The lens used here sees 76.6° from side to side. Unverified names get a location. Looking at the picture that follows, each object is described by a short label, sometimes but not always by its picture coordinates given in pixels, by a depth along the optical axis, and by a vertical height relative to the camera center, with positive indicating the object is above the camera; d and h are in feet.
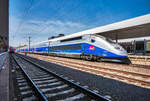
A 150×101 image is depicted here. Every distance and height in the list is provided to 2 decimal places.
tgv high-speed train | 30.91 +1.12
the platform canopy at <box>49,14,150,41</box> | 37.26 +11.77
